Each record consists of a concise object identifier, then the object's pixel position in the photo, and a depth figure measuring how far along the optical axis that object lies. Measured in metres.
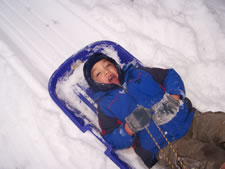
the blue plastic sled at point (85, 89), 1.49
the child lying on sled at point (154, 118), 1.28
